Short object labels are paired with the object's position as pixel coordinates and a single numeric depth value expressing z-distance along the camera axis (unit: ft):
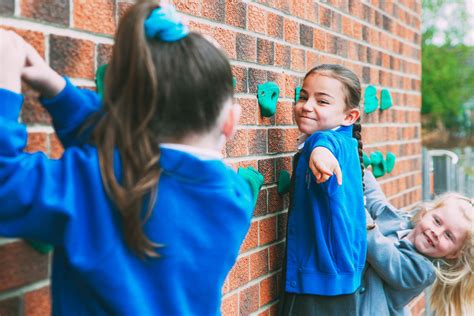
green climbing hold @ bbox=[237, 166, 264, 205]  7.59
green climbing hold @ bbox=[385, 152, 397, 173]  12.94
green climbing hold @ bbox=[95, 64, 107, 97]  5.69
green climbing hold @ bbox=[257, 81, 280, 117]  8.21
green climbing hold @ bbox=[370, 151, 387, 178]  12.05
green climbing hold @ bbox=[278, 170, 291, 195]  8.80
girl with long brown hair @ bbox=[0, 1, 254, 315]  3.94
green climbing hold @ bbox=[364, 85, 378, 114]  11.90
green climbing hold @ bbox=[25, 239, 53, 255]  5.07
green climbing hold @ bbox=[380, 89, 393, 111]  12.79
